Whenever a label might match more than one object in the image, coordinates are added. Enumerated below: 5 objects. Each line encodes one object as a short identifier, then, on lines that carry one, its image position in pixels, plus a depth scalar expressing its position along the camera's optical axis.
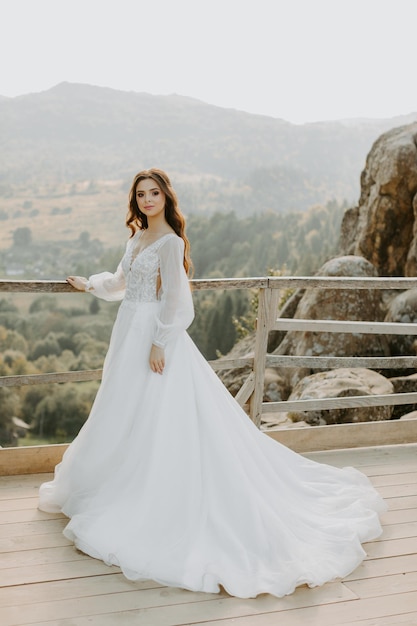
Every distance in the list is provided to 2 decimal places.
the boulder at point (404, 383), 6.17
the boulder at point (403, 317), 6.95
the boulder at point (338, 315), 6.89
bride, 2.35
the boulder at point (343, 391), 4.94
